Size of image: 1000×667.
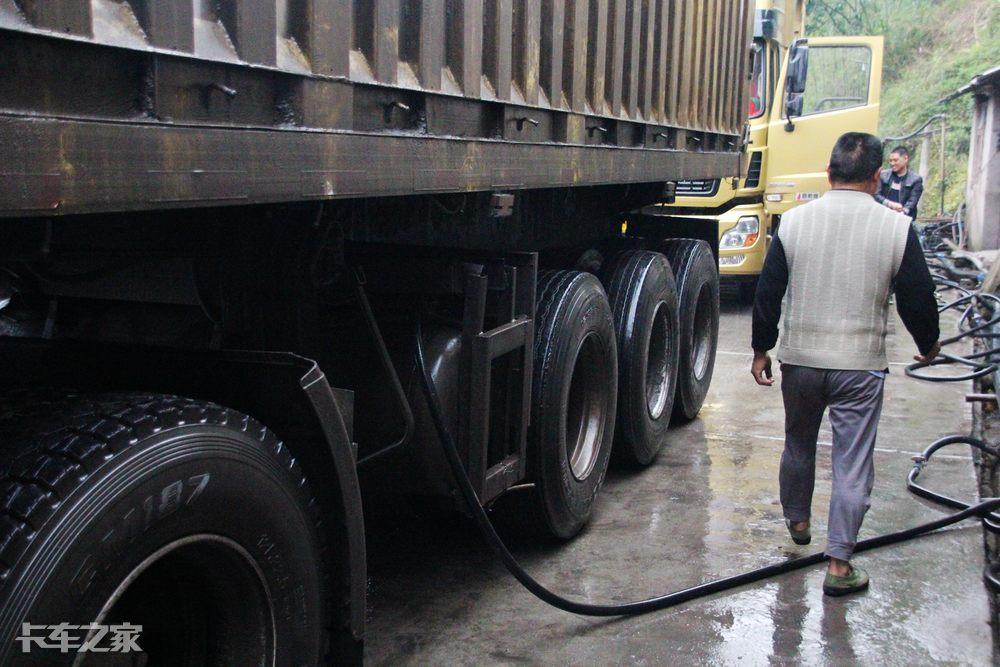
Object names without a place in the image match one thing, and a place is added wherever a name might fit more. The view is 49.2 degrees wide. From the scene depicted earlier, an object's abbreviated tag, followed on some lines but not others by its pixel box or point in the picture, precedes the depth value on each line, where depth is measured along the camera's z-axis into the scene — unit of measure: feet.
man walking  13.35
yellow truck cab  37.04
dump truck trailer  5.96
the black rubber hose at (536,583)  11.55
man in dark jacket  39.24
